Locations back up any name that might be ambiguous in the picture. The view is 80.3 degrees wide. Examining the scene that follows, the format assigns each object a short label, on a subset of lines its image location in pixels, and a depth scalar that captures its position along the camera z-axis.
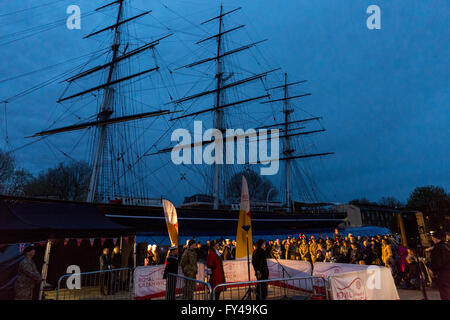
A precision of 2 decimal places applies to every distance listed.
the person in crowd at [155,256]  13.56
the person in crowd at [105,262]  10.54
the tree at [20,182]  39.83
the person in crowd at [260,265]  7.72
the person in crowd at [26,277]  6.41
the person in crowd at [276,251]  14.80
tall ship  20.31
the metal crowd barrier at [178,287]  7.06
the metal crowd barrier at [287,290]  7.80
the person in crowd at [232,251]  16.07
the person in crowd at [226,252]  15.13
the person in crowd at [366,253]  11.19
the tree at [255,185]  57.32
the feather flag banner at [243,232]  8.65
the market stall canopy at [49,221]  8.71
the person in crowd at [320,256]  12.20
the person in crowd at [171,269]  7.54
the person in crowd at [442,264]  6.28
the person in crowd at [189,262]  7.74
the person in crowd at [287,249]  14.65
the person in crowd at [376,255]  11.09
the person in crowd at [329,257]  11.34
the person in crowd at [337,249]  11.96
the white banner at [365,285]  5.82
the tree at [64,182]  43.62
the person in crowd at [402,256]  9.96
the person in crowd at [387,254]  10.16
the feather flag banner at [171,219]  9.55
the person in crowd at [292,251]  13.95
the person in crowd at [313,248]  13.94
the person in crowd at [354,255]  11.27
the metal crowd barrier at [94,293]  9.15
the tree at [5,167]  37.72
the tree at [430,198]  54.63
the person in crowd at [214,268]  8.29
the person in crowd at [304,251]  12.88
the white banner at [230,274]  8.99
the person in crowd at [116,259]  11.23
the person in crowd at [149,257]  12.12
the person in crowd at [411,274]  9.48
